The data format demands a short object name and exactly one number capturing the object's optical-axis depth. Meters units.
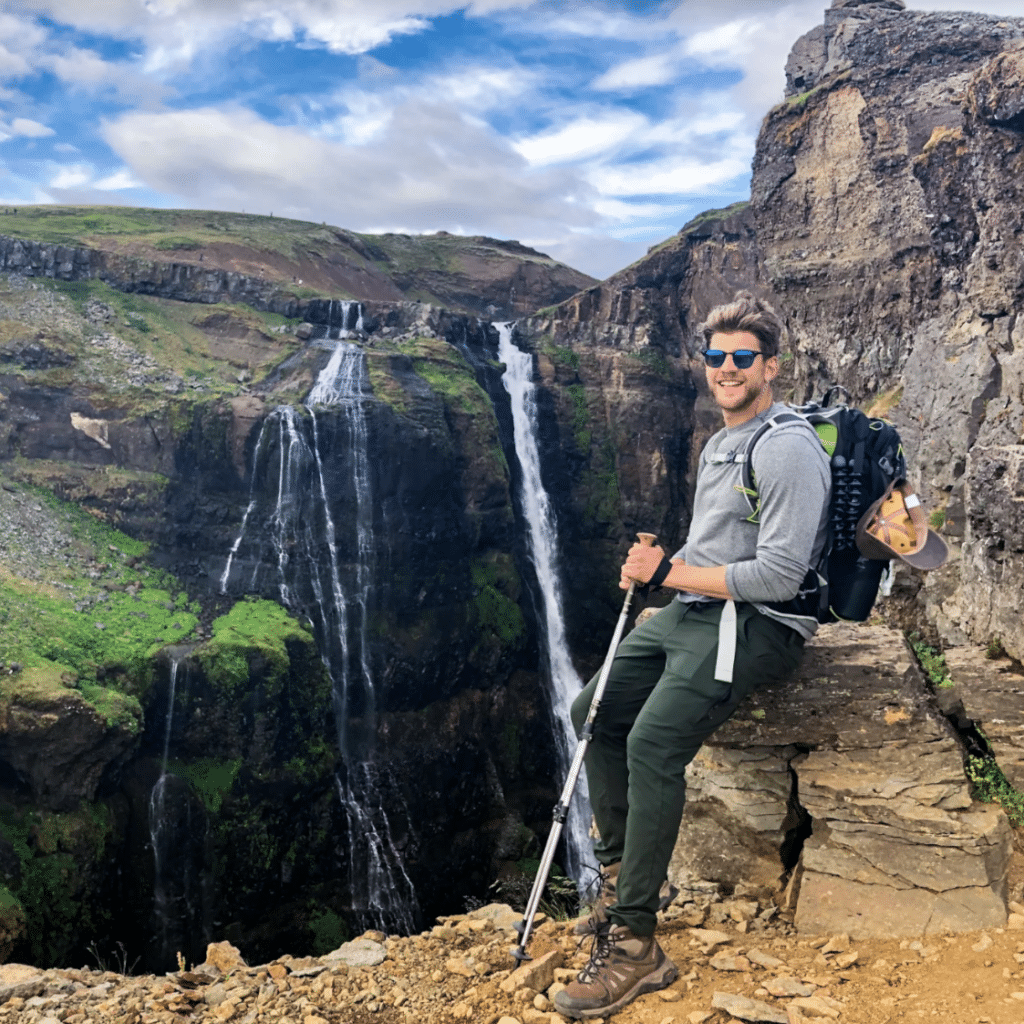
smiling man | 3.41
